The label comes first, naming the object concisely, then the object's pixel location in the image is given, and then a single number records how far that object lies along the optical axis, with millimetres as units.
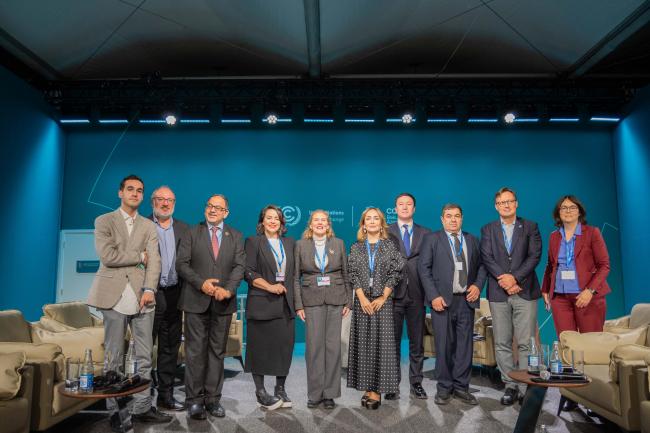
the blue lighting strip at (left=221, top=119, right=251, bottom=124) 8000
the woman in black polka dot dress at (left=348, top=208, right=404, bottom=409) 3938
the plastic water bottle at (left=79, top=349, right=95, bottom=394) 2669
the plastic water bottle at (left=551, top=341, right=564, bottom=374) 3047
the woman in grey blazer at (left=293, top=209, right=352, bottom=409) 3938
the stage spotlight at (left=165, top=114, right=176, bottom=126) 7666
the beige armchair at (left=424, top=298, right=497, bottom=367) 5145
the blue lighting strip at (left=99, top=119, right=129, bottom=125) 8008
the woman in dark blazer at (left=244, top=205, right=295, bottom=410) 3902
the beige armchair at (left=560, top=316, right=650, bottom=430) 2967
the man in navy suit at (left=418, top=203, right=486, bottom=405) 4145
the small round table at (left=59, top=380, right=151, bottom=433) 2561
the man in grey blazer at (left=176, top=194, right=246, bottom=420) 3738
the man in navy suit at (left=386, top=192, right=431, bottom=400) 4348
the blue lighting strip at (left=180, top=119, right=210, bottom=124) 7973
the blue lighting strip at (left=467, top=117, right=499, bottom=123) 7904
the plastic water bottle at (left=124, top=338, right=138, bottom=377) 2913
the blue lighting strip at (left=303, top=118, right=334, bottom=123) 7972
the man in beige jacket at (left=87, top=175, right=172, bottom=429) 3453
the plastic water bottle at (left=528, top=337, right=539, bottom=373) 3137
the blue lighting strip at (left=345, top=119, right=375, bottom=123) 7986
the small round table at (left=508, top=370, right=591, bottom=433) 2828
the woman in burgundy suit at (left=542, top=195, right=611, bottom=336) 3959
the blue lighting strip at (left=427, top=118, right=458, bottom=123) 7922
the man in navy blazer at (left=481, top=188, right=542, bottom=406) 4129
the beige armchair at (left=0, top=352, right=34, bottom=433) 2676
